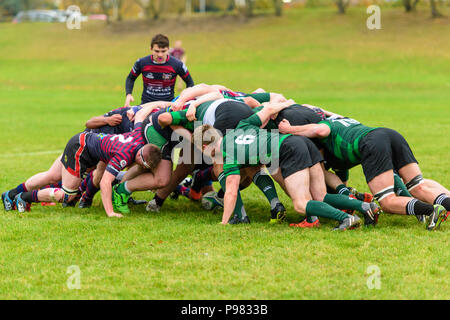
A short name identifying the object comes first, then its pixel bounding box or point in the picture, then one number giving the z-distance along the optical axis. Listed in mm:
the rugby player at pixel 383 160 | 14258
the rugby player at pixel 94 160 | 15820
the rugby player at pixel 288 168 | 14320
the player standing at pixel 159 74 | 22078
